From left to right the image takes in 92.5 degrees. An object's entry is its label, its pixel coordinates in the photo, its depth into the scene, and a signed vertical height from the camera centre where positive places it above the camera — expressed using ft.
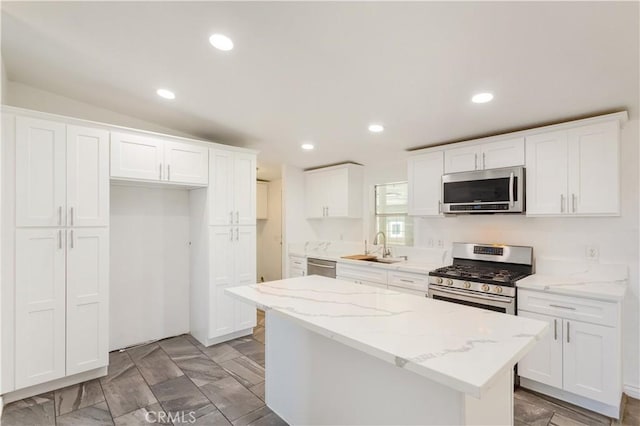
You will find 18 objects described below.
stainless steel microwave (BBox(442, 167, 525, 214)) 9.30 +0.74
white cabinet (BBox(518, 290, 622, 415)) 7.22 -3.44
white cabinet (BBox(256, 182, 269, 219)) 20.18 +0.97
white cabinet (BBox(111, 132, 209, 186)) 9.75 +1.88
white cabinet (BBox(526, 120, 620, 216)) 7.94 +1.17
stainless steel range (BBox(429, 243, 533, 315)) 8.73 -1.90
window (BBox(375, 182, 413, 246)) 13.53 +0.03
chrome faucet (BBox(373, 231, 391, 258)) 13.80 -1.40
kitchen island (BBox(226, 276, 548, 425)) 3.85 -1.83
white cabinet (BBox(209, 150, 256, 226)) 11.76 +1.05
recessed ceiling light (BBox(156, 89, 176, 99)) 9.45 +3.81
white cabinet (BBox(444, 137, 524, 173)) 9.54 +1.94
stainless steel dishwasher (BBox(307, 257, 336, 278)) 14.01 -2.51
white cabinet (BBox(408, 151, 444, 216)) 11.36 +1.16
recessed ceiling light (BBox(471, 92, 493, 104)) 7.74 +3.01
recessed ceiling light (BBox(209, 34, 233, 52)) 6.52 +3.78
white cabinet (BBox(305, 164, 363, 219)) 14.61 +1.14
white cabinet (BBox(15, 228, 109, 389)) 8.09 -2.47
